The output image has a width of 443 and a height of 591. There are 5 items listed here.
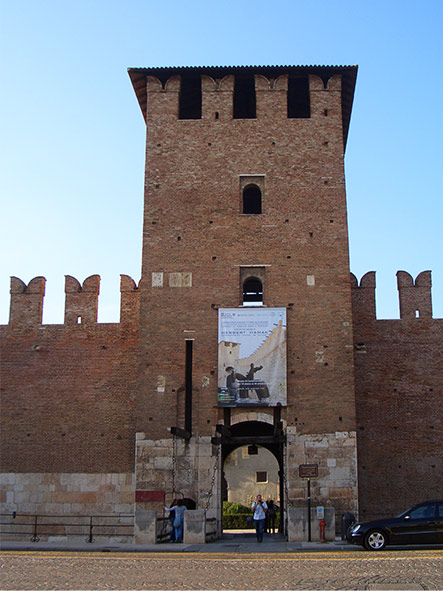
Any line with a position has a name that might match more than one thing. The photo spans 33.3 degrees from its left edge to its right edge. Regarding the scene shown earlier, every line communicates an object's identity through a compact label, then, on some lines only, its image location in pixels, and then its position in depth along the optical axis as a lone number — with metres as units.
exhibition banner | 19.31
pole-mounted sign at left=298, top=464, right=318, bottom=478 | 18.77
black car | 14.20
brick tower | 19.08
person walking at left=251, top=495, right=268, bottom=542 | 17.75
